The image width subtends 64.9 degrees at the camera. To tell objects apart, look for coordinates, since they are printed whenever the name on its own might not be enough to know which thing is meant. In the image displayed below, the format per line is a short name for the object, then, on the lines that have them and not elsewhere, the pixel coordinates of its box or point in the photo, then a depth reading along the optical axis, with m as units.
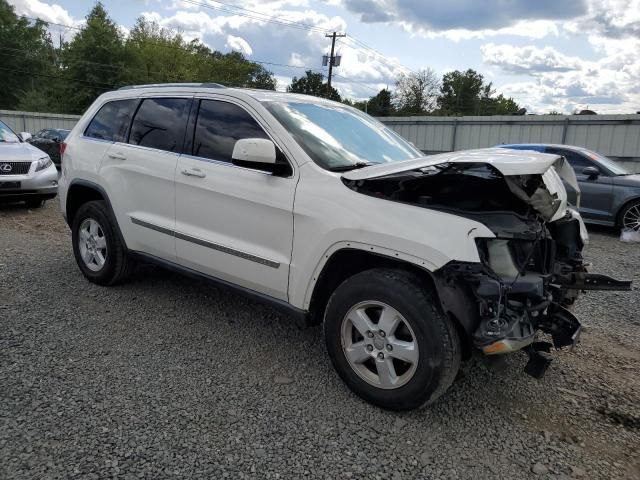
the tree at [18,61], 46.09
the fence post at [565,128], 15.73
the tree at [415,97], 66.25
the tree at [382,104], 68.00
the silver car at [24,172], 8.40
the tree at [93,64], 45.44
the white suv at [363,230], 2.71
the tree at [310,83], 68.62
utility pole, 40.98
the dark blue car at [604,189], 8.87
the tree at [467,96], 76.00
